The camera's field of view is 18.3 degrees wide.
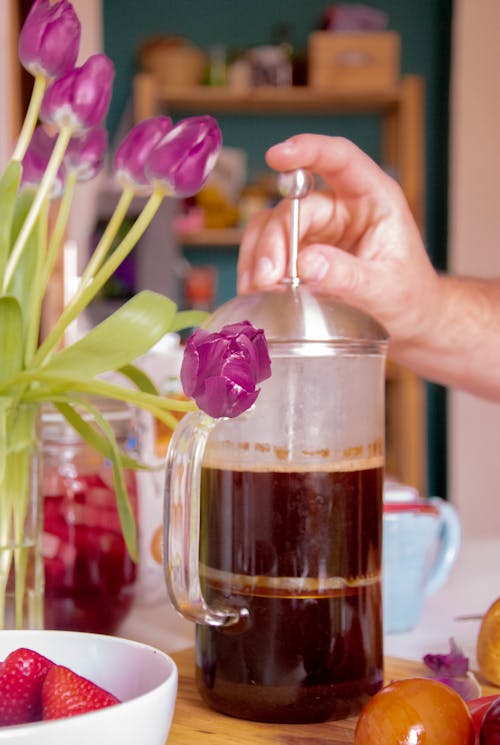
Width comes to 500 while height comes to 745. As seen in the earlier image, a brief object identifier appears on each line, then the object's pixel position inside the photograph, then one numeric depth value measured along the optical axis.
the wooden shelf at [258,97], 3.84
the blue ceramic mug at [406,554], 1.03
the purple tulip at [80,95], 0.82
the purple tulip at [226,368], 0.73
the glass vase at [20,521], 0.84
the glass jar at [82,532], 0.97
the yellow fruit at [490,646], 0.89
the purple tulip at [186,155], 0.83
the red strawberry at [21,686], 0.70
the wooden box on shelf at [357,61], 3.81
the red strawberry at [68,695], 0.68
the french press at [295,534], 0.82
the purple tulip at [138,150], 0.84
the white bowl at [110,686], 0.65
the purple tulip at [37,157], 0.89
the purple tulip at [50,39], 0.81
